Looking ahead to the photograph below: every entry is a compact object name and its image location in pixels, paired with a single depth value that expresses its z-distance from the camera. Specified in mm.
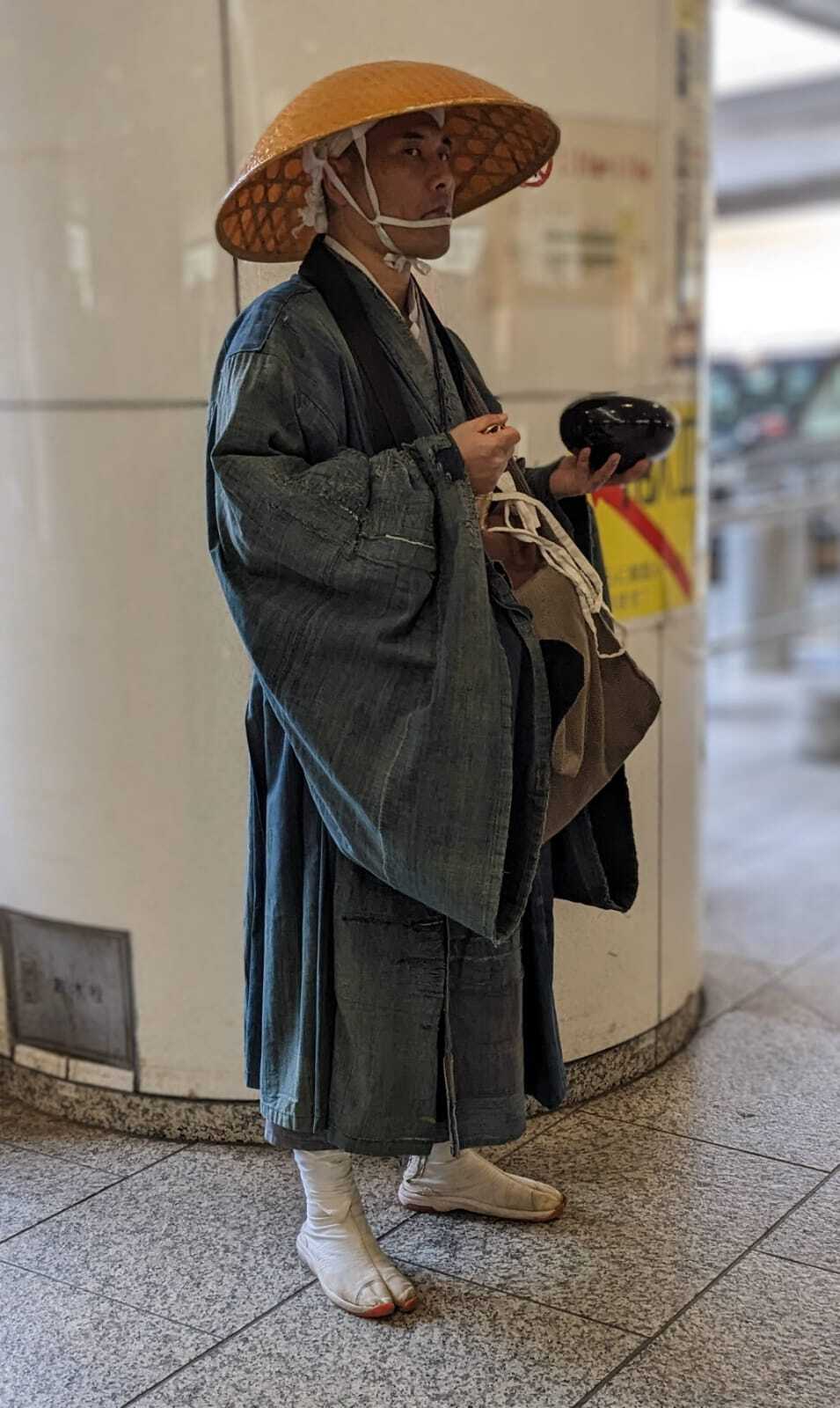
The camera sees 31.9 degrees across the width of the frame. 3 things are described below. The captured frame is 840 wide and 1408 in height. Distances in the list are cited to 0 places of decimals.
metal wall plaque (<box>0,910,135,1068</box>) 2922
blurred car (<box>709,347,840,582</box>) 17891
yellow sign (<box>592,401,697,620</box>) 2979
